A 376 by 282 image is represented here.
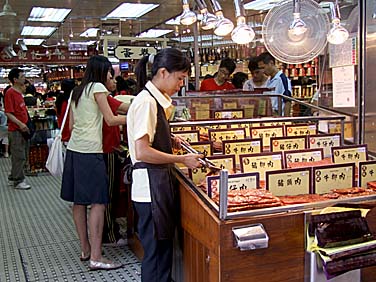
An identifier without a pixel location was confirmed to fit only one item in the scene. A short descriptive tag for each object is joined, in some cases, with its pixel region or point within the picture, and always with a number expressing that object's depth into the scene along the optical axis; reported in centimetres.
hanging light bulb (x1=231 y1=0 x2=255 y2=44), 306
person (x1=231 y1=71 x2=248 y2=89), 648
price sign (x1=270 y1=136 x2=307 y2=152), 303
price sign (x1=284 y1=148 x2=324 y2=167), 266
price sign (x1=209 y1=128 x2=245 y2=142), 330
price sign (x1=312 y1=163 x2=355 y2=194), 241
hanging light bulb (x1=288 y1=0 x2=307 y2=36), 291
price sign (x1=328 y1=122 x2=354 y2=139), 355
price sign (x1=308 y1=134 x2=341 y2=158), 308
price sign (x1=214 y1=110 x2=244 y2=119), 409
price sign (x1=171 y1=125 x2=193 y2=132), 335
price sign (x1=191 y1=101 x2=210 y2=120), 419
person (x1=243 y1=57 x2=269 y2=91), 555
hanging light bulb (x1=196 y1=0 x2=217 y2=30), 345
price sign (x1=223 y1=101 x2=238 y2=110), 432
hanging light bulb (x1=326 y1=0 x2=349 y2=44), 298
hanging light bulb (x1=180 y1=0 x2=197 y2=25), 332
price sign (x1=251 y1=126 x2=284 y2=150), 335
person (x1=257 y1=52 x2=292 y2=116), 514
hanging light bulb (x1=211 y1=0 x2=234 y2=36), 318
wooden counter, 198
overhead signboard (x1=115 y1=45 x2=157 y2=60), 623
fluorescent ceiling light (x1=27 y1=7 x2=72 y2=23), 1013
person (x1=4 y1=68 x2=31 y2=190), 638
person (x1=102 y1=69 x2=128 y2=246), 354
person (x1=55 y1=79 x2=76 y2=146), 483
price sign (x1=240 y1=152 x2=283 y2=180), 255
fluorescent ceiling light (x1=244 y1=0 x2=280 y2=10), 921
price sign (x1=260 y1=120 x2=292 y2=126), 352
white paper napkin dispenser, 191
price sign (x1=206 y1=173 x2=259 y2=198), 221
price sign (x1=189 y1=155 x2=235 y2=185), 256
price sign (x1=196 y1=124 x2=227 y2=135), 362
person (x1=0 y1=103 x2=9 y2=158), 937
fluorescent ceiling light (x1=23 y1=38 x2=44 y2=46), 1638
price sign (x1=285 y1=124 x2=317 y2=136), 344
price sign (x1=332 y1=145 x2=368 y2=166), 270
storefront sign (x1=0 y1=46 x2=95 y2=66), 1761
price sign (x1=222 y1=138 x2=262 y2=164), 288
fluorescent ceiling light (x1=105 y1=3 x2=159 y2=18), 990
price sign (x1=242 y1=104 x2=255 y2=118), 429
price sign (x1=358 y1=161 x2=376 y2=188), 251
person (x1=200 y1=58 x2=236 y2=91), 551
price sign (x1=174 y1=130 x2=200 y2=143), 321
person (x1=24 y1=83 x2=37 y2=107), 1086
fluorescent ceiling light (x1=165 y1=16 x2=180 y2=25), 1180
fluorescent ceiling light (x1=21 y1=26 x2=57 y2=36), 1307
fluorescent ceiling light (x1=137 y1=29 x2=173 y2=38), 1379
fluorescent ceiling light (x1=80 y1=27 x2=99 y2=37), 1345
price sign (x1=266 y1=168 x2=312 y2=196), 232
